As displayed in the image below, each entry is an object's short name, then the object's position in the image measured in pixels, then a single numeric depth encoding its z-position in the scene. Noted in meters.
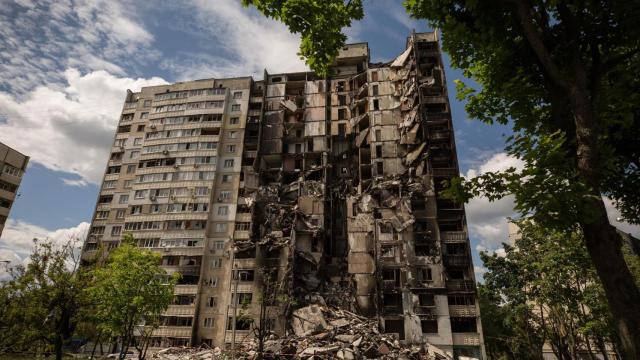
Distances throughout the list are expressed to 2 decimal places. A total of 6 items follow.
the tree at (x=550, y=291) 26.55
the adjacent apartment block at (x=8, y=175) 42.06
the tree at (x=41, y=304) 20.42
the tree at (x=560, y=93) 5.25
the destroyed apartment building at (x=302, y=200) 39.56
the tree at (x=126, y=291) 25.97
